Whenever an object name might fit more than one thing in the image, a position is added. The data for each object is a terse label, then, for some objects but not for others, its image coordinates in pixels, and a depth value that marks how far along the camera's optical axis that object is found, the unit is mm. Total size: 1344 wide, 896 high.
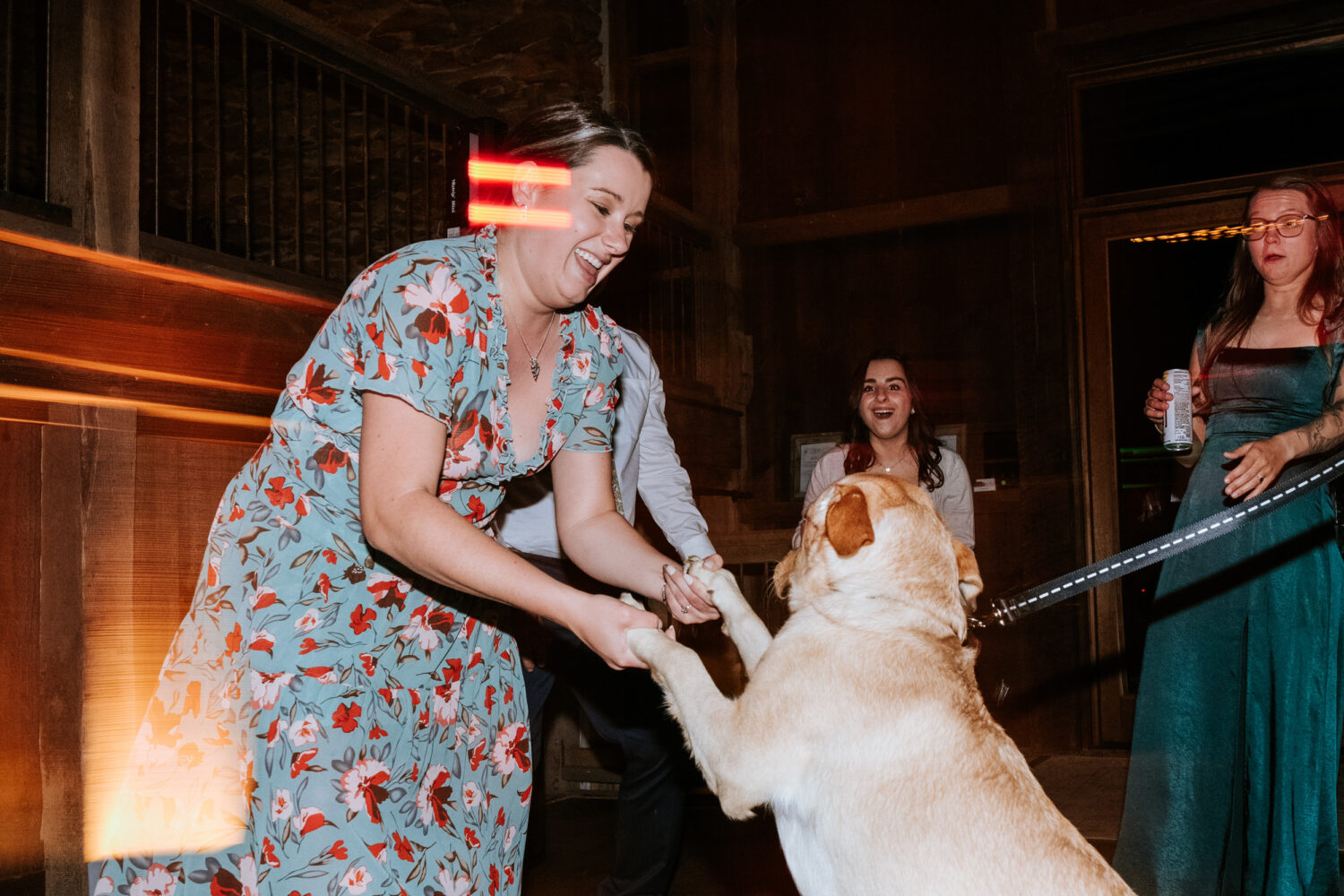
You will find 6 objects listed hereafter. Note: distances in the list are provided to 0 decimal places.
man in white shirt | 3541
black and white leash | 2354
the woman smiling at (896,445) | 4945
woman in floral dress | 1687
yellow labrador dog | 1877
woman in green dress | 3178
